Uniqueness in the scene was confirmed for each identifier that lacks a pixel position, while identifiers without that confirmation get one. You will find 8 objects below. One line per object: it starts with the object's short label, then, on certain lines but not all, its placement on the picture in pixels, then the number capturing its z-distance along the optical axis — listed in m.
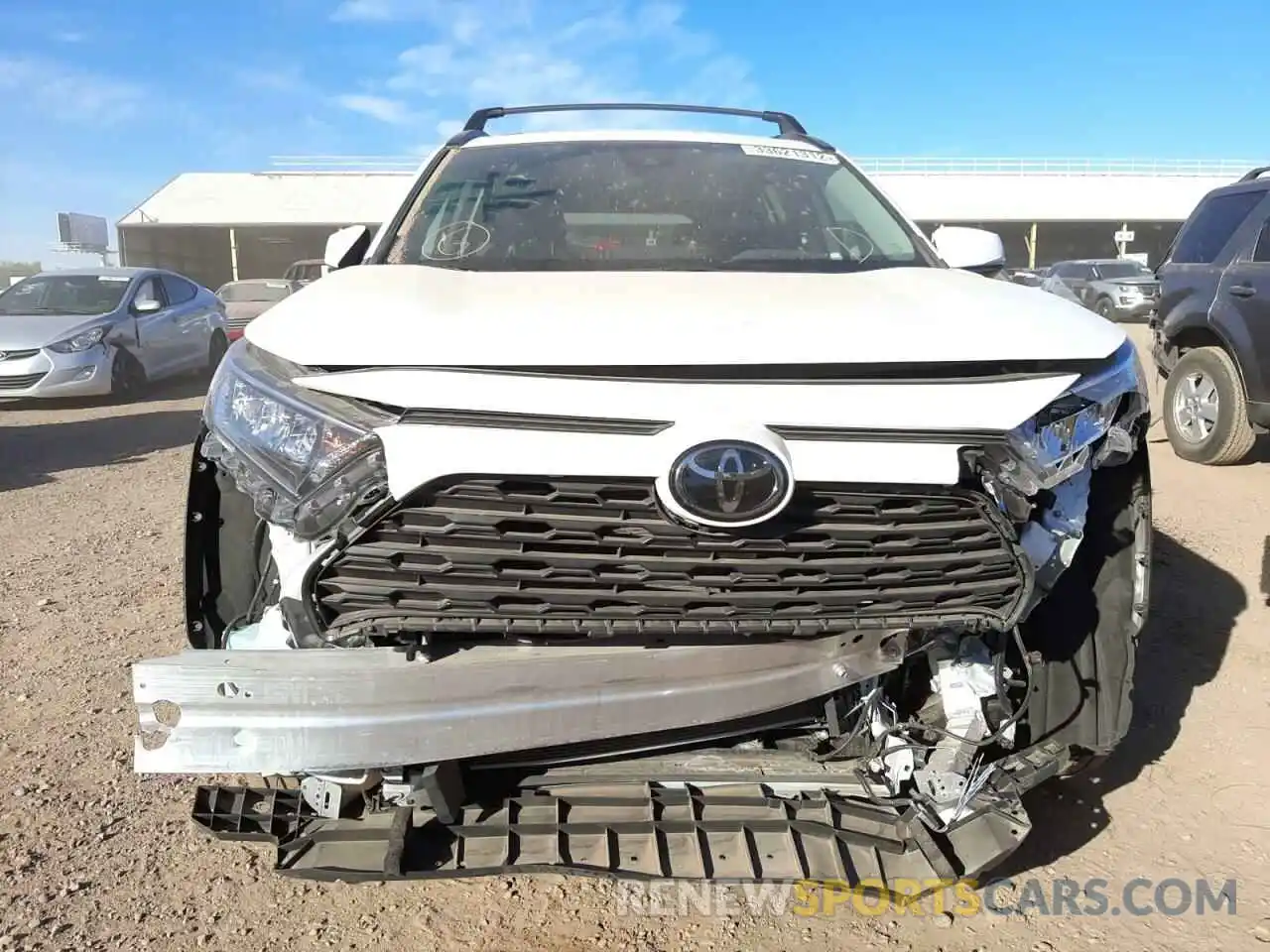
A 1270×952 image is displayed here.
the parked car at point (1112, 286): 22.66
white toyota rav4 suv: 1.75
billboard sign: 38.28
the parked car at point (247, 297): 14.54
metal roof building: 34.91
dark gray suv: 6.20
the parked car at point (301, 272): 18.55
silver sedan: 9.55
